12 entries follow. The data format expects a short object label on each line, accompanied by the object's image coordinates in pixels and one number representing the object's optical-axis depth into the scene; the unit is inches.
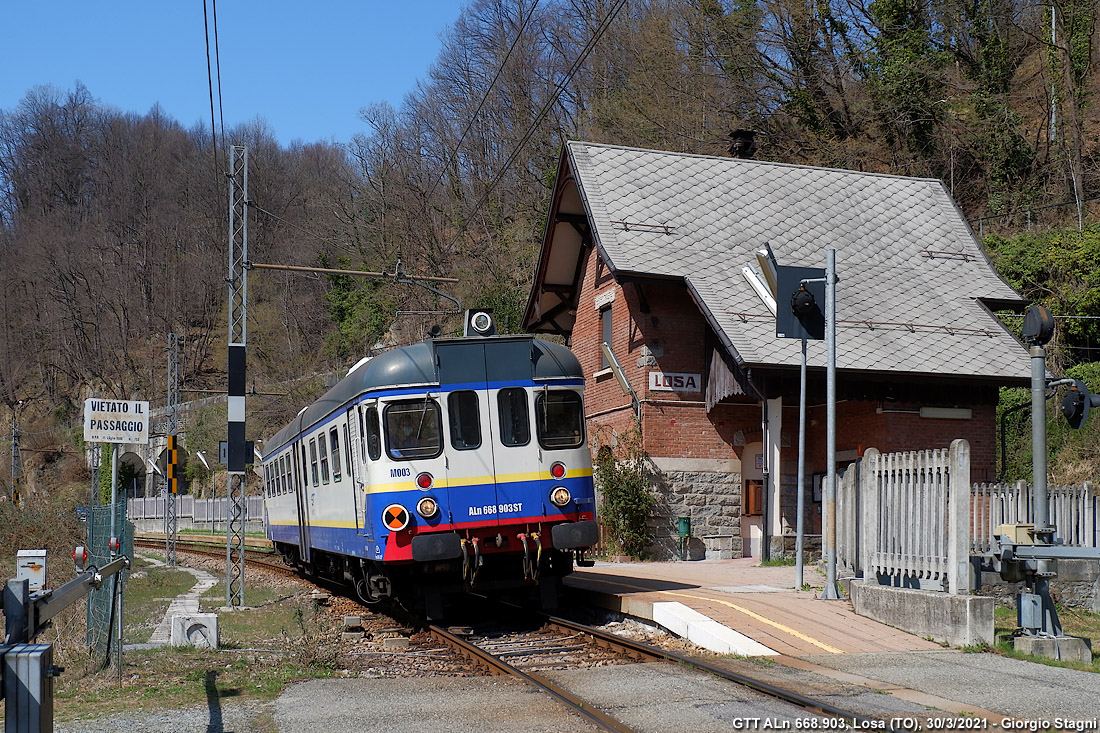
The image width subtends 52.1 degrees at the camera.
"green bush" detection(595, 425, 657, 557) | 812.0
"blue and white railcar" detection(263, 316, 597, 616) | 472.7
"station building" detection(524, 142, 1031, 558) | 761.0
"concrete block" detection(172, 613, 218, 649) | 423.8
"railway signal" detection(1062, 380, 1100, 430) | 427.5
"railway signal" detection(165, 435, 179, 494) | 989.8
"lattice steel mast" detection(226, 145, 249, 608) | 656.4
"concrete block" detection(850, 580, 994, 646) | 373.1
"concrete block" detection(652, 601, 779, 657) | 380.2
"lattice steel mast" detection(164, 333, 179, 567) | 1057.5
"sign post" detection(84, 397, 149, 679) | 543.2
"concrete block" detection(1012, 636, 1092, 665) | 358.9
